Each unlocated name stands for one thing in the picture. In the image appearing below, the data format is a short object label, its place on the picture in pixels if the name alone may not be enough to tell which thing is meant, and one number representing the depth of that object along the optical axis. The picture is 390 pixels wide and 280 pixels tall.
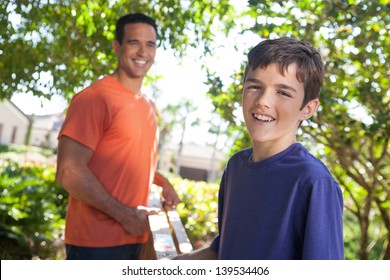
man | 2.75
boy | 1.35
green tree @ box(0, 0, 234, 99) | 4.04
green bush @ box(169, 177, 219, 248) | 7.01
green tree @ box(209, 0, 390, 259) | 3.13
